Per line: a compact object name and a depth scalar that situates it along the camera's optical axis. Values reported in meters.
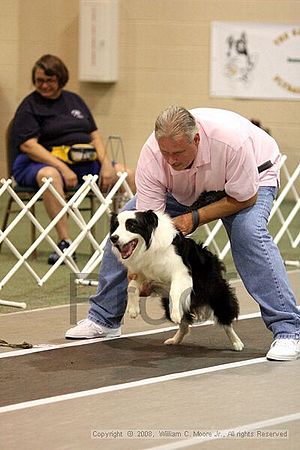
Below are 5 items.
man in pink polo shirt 6.49
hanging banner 15.83
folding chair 10.95
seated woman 10.93
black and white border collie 6.44
